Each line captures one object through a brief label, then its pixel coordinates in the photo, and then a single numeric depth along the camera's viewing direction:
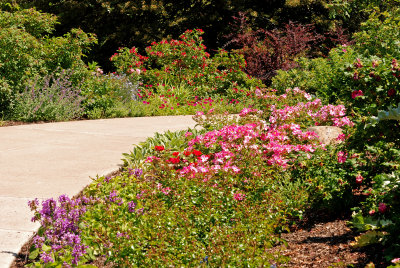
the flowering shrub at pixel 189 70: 12.41
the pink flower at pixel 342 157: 4.20
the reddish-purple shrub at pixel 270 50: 12.92
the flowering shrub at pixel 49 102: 8.66
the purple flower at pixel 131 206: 3.91
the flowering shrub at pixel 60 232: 3.39
